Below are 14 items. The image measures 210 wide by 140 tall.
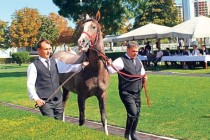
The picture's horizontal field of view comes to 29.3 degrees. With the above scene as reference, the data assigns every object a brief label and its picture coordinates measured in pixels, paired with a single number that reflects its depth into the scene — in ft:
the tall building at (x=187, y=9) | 172.96
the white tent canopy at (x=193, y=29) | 82.43
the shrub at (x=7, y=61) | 203.21
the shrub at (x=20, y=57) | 168.04
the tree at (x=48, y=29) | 251.80
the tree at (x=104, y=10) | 99.40
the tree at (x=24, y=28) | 238.27
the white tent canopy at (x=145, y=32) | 99.82
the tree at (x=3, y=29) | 257.14
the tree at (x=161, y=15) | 228.63
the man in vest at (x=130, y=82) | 23.17
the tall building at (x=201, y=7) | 587.27
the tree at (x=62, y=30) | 256.32
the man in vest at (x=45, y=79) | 21.36
